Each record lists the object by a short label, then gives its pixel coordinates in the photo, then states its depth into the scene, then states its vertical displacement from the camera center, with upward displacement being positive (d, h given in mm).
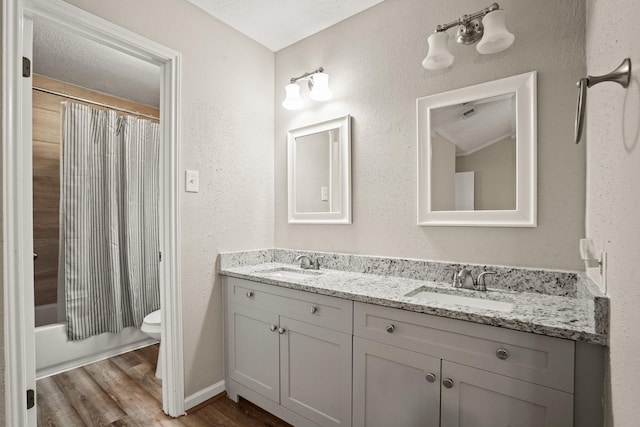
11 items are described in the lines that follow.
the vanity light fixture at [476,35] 1352 +812
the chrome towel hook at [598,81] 665 +299
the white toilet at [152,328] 2242 -844
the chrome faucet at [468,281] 1464 -332
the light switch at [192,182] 1845 +175
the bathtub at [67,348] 2215 -1060
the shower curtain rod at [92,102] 2350 +895
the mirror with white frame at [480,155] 1416 +276
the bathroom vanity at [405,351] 964 -553
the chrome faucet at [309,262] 2084 -345
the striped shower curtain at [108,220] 2363 -72
